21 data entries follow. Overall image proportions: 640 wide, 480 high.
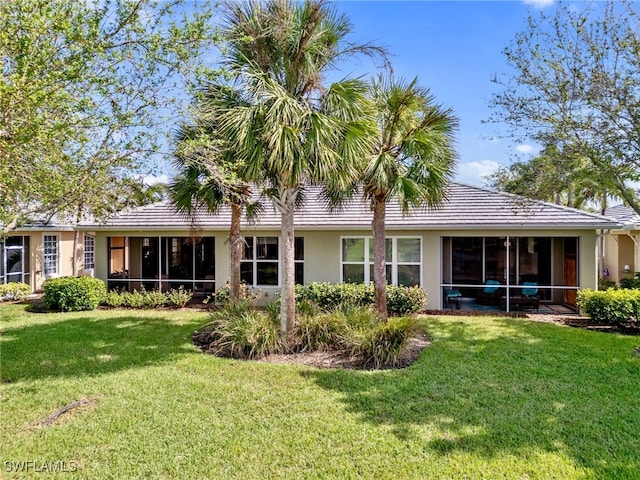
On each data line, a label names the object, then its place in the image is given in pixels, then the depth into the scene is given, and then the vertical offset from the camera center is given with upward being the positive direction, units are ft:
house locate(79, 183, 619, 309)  43.06 -0.54
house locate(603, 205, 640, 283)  57.21 -1.31
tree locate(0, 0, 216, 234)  16.88 +7.71
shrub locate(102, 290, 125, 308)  48.01 -6.93
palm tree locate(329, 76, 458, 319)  31.58 +7.55
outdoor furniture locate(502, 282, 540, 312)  45.19 -6.75
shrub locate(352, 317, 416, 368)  26.50 -7.05
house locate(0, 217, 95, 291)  55.52 -1.65
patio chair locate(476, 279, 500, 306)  49.45 -6.82
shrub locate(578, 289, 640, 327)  35.76 -6.07
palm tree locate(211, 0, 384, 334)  26.76 +9.88
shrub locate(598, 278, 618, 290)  53.83 -6.06
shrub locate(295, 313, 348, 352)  29.53 -6.94
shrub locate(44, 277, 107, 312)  45.29 -5.92
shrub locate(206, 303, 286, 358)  28.45 -6.95
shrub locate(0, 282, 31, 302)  51.58 -6.37
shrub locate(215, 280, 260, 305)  43.56 -5.80
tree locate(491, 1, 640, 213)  28.30 +12.07
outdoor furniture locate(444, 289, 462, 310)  47.60 -6.92
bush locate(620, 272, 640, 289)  49.05 -5.38
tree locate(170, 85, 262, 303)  24.77 +5.20
